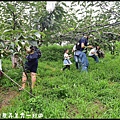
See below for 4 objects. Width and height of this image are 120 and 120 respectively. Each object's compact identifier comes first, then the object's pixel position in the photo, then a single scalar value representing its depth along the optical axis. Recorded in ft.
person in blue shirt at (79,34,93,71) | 12.60
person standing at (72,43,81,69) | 13.66
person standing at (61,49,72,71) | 14.94
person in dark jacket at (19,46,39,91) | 10.11
